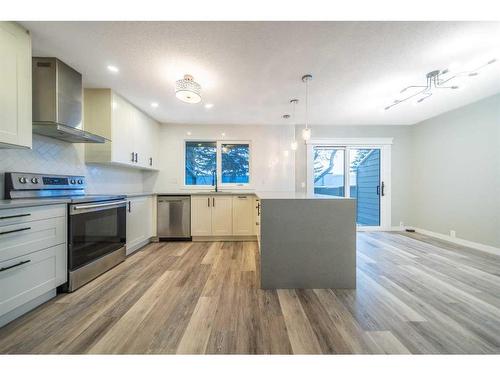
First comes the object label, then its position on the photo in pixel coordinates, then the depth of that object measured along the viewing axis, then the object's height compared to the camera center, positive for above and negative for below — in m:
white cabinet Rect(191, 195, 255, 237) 3.91 -0.60
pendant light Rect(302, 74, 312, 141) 2.40 +1.36
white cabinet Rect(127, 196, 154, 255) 3.14 -0.63
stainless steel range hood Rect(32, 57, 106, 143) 2.04 +0.94
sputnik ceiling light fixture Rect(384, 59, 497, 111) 2.29 +1.39
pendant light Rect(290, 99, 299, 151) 3.11 +1.40
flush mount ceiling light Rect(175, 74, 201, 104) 2.15 +1.07
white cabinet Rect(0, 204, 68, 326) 1.47 -0.59
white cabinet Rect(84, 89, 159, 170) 2.80 +0.91
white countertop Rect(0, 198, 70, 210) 1.44 -0.14
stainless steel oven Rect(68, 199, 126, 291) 1.97 -0.62
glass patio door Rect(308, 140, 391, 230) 4.63 +0.31
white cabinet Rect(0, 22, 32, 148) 1.60 +0.86
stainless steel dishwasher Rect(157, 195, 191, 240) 3.88 -0.61
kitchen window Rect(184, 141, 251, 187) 4.50 +0.52
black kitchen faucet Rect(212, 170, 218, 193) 4.48 +0.17
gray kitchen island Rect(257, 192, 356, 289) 2.03 -0.59
